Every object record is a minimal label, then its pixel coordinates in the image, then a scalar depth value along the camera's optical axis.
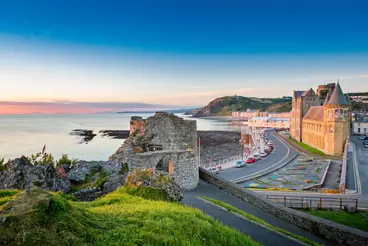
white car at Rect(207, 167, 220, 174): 40.40
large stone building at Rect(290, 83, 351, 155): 51.38
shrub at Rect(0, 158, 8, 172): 14.45
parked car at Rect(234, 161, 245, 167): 44.56
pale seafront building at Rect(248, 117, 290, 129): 149.79
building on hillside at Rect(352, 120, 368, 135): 79.19
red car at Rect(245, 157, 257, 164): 47.65
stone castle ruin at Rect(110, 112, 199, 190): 18.02
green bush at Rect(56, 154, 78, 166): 18.67
